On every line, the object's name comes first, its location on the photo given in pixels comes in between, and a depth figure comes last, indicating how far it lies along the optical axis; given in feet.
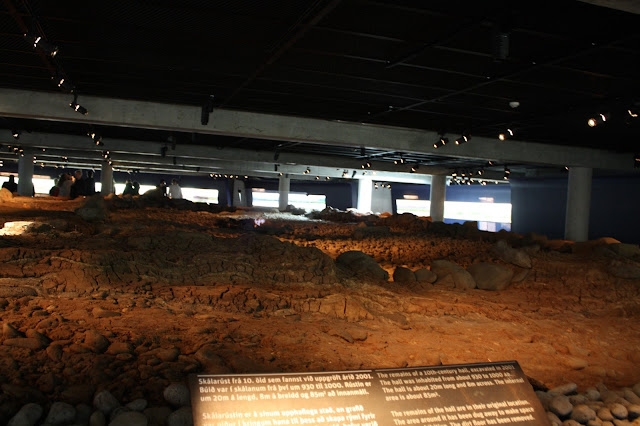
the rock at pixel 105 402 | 12.21
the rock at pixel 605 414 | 14.99
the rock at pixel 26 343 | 15.39
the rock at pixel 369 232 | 68.49
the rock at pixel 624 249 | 48.90
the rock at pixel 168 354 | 15.99
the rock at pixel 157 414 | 12.01
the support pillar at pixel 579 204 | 64.59
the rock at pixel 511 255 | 43.42
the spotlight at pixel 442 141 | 54.80
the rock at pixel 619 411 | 15.16
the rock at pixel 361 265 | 37.13
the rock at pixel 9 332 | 16.20
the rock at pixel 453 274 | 38.52
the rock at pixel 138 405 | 12.32
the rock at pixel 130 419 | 11.43
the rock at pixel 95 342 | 16.15
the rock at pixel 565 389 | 17.19
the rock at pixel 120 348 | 16.05
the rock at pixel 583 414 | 14.97
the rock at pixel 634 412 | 15.41
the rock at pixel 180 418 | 11.95
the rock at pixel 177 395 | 12.91
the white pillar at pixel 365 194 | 140.46
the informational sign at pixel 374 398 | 10.75
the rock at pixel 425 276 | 38.40
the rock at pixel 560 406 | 15.02
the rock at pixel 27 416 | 11.08
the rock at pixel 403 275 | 37.86
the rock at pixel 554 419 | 14.08
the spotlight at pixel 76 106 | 42.55
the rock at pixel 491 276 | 39.32
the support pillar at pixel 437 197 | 107.96
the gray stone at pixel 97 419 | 11.59
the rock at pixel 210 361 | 15.59
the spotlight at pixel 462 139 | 53.50
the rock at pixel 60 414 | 11.46
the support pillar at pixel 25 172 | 94.27
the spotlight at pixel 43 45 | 25.45
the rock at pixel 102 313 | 20.31
